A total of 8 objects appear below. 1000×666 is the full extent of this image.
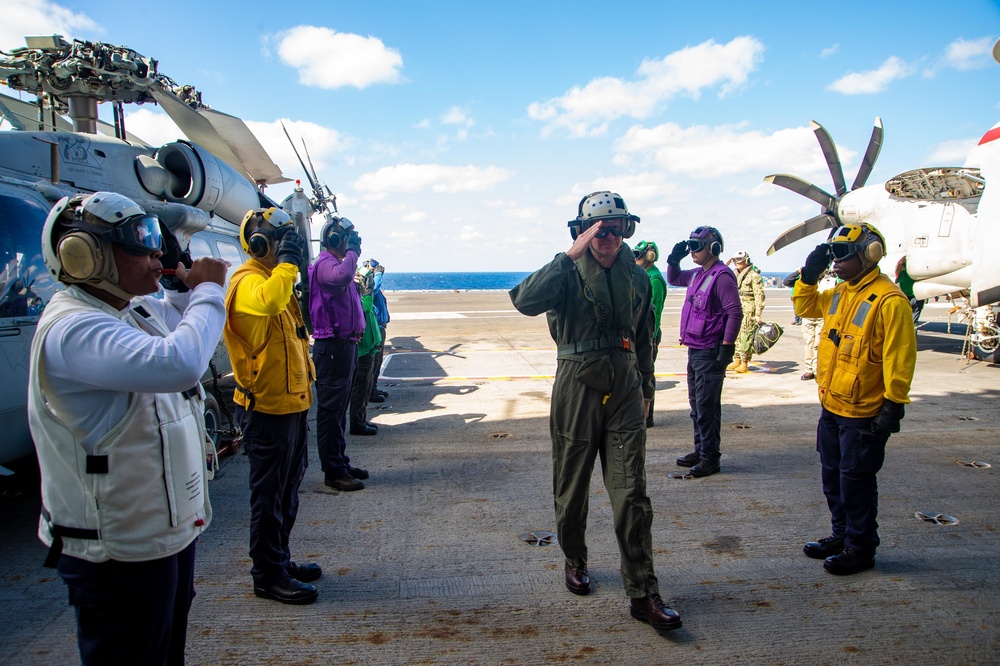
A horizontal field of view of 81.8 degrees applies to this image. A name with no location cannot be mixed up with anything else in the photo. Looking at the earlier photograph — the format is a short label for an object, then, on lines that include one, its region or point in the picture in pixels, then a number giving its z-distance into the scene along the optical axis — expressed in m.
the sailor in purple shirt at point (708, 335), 5.07
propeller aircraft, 10.30
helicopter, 3.72
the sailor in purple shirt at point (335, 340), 4.77
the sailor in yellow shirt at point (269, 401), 3.07
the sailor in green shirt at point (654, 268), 6.71
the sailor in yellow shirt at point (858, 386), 3.24
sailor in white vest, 1.66
